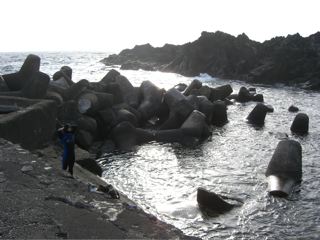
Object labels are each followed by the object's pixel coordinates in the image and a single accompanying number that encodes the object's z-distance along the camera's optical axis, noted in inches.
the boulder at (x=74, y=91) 647.1
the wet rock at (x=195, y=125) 639.1
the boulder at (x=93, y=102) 621.0
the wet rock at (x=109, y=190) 260.9
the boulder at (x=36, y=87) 531.2
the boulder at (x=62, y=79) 705.0
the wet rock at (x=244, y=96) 1169.4
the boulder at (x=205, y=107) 771.4
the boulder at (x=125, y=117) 635.5
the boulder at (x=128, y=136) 589.3
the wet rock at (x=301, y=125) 756.0
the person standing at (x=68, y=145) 336.2
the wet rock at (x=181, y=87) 1053.3
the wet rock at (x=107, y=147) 565.0
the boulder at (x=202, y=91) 917.9
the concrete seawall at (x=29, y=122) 360.8
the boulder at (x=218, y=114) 820.0
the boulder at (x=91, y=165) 422.6
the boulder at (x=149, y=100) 734.5
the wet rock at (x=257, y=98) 1198.5
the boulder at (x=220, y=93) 992.9
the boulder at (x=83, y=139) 551.8
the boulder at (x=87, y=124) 585.0
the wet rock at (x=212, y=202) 371.6
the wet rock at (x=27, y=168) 256.4
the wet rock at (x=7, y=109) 418.9
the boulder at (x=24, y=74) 601.0
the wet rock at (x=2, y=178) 236.8
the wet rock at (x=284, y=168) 427.8
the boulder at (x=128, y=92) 752.7
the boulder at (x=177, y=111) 685.3
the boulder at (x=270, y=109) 1002.3
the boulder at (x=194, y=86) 964.6
